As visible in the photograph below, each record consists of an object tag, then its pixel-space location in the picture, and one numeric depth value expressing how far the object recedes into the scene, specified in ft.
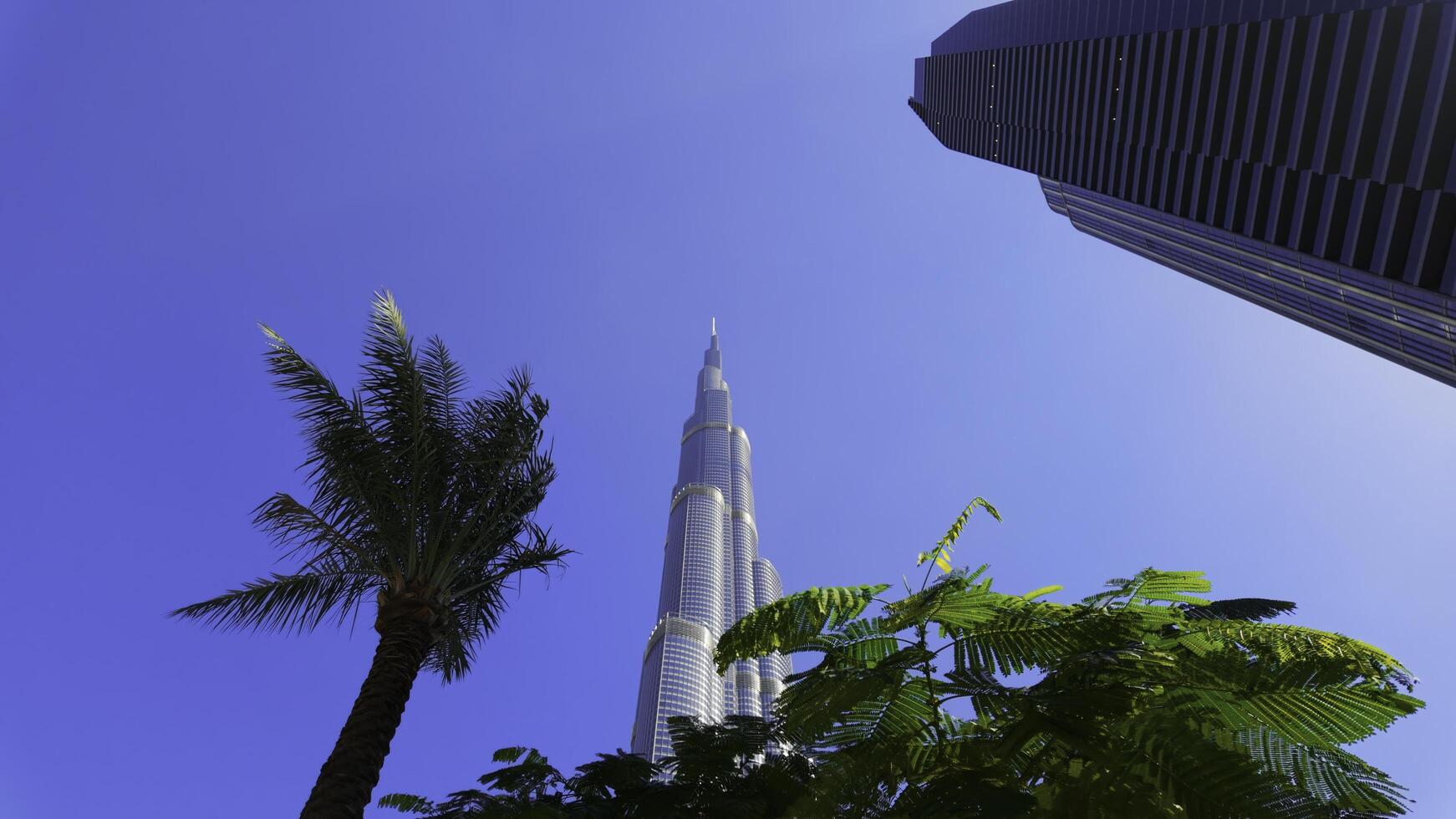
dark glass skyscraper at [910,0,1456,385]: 82.48
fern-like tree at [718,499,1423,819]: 12.26
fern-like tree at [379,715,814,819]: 21.42
